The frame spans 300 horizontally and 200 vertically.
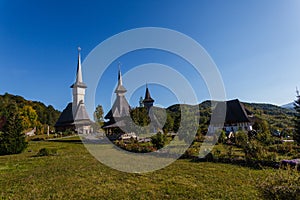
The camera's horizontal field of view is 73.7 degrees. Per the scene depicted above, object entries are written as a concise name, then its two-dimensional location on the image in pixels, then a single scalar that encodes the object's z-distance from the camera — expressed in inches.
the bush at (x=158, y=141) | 601.6
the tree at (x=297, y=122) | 725.9
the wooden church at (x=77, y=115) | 1622.8
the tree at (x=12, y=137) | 649.6
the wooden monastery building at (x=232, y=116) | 1324.9
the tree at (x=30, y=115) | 2264.3
